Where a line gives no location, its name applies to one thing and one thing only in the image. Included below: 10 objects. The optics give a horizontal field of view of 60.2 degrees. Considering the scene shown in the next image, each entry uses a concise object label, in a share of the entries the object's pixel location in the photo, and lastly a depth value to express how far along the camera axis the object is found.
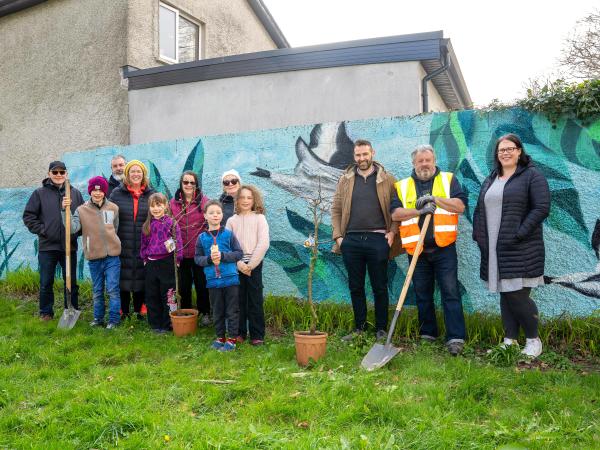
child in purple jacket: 5.36
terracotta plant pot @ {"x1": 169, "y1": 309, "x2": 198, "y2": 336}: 5.17
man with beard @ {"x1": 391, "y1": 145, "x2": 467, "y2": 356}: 4.54
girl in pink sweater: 4.93
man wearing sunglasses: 6.02
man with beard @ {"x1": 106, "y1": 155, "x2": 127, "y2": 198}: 6.36
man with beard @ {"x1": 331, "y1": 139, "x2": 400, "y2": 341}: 4.86
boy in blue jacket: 4.77
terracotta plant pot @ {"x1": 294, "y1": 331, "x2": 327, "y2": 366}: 4.21
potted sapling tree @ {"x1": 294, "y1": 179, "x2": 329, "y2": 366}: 4.21
